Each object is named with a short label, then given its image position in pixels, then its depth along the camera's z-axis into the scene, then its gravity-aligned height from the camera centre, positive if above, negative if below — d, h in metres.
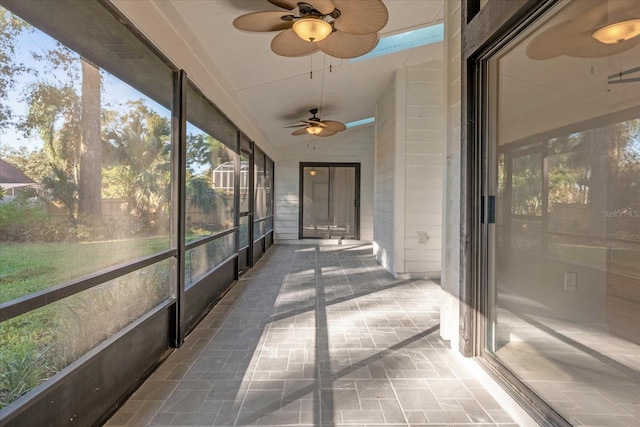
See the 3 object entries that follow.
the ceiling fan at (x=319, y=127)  5.39 +1.45
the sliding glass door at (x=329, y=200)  9.26 +0.35
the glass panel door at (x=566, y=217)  1.53 -0.02
